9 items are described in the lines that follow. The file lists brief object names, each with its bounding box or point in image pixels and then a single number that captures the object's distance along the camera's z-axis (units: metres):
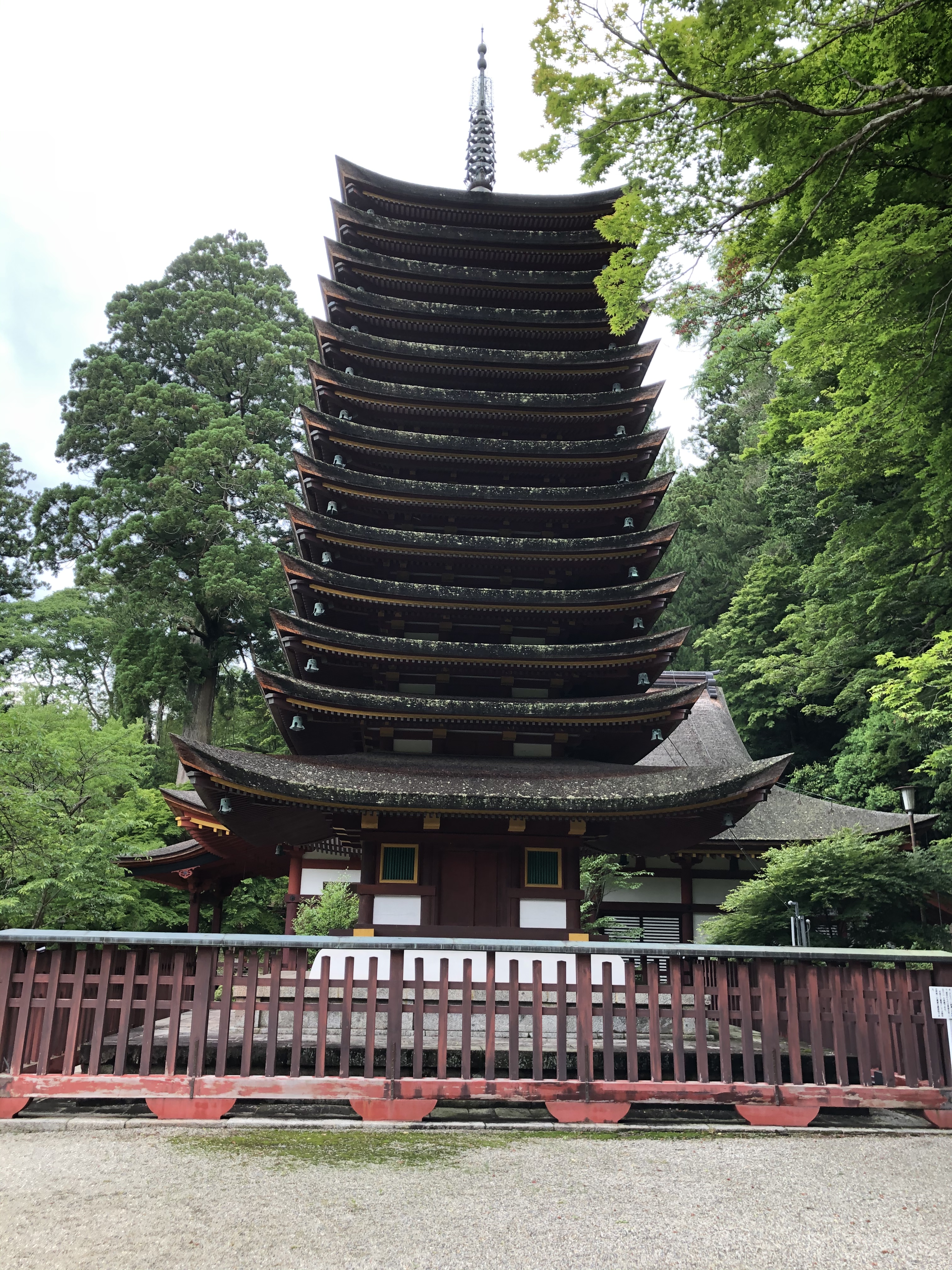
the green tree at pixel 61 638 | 26.61
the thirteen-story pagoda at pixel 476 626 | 10.58
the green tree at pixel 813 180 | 6.86
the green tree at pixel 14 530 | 31.02
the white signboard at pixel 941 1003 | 6.71
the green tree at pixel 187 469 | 26.44
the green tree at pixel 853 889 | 12.16
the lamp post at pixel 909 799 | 14.26
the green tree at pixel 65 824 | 14.02
